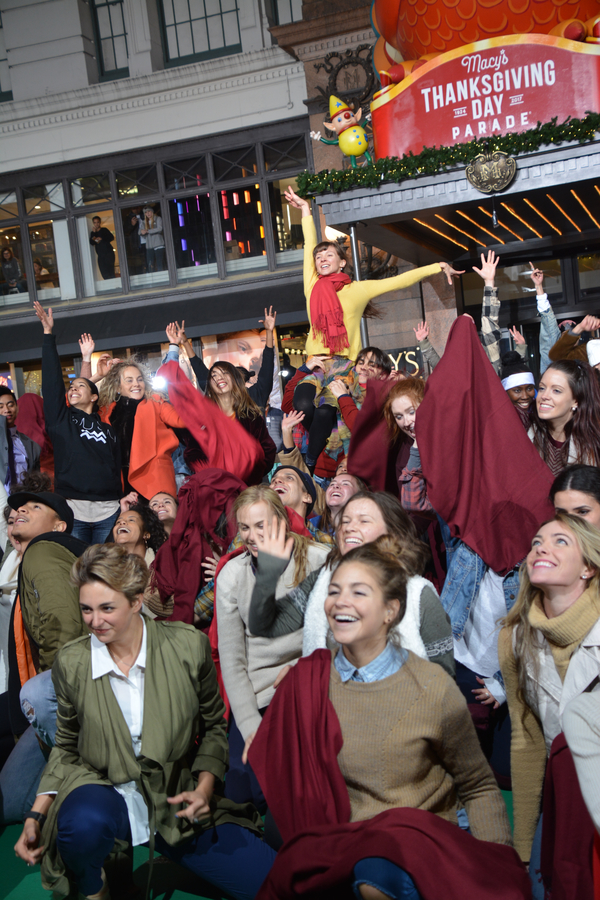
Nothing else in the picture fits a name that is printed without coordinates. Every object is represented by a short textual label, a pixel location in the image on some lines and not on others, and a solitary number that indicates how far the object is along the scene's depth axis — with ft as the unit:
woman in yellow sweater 19.66
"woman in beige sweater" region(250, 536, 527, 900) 7.55
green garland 22.26
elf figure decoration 26.99
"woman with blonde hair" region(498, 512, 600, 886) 8.32
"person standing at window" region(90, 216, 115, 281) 46.37
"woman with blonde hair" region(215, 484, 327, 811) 11.00
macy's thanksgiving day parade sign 23.47
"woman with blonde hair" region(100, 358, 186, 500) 19.42
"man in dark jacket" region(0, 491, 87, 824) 11.53
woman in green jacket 9.11
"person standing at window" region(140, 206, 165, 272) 45.57
